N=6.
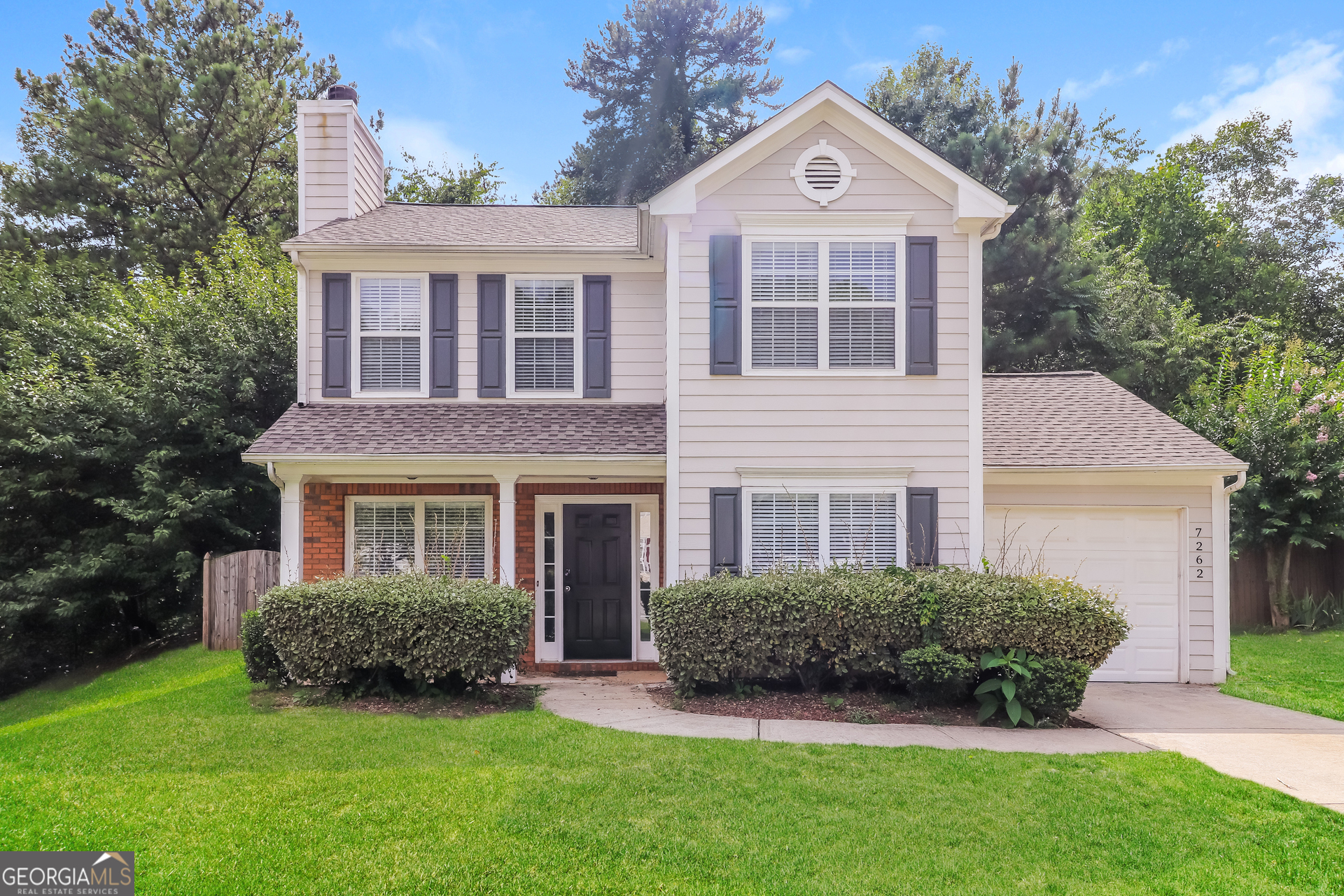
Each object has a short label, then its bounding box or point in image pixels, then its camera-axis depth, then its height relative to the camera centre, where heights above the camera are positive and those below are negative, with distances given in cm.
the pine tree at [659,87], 2466 +1116
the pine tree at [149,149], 2039 +751
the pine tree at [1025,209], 1877 +569
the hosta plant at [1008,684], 718 -200
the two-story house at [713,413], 892 +46
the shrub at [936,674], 740 -198
